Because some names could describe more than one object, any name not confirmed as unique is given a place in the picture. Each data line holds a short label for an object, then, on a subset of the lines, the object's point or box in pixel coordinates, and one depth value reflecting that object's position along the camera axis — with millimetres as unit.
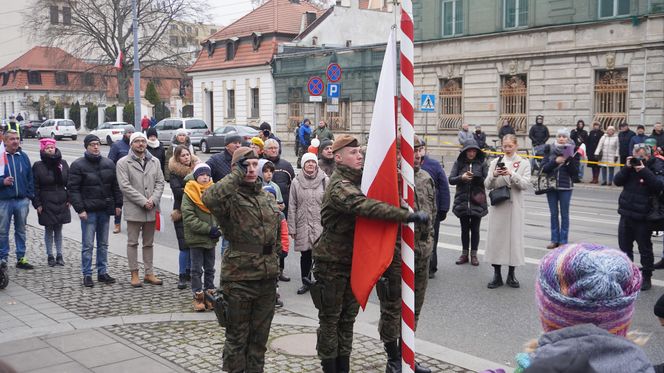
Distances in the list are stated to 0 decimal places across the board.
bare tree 55656
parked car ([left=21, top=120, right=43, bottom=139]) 57928
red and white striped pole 4629
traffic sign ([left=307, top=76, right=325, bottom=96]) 20344
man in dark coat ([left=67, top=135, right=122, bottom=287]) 9219
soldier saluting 5449
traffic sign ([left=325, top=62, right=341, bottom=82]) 20469
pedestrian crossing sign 25438
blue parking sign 21297
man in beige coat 9070
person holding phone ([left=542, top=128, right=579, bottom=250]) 11055
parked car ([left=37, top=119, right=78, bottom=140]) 53219
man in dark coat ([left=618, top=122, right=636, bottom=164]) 21516
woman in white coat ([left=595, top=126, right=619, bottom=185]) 21678
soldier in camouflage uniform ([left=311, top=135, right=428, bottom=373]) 5559
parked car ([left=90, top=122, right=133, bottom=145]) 46406
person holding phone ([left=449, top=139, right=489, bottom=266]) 9844
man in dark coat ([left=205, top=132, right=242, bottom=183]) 9477
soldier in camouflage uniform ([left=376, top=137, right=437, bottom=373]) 5801
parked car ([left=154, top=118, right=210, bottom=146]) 40156
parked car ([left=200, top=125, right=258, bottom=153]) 36938
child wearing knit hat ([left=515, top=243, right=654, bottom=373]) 2102
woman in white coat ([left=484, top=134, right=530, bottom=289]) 8922
